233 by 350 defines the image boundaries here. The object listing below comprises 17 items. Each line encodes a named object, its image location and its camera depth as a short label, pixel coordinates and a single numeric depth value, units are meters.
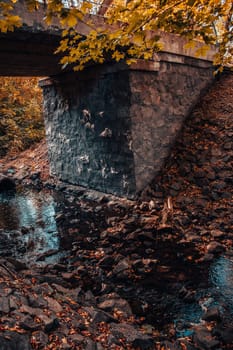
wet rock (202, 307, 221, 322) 3.33
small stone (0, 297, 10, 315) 2.75
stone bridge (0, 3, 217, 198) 6.91
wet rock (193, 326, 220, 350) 2.92
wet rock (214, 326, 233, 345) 3.01
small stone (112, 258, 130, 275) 4.49
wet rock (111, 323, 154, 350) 2.88
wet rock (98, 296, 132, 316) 3.56
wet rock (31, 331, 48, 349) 2.50
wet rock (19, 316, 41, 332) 2.61
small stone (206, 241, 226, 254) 4.86
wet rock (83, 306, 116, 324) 3.17
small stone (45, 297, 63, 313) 3.13
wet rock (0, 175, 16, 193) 10.55
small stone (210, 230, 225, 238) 5.30
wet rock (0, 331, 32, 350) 2.30
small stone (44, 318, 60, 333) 2.70
